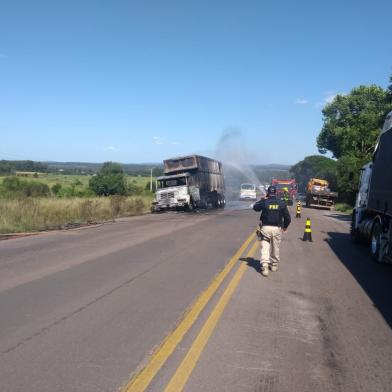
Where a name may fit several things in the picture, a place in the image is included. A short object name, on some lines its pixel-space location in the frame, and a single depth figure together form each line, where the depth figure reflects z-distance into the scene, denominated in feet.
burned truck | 108.47
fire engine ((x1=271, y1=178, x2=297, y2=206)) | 170.85
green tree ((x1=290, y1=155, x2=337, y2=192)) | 384.47
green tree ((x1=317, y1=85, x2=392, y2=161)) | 214.90
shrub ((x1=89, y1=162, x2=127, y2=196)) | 238.05
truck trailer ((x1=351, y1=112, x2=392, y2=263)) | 36.78
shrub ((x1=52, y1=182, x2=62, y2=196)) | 197.94
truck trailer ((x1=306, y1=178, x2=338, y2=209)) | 144.56
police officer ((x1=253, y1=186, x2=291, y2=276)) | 31.35
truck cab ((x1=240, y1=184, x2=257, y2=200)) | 189.88
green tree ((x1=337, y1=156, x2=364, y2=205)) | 121.60
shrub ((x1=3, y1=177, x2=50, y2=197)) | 172.70
